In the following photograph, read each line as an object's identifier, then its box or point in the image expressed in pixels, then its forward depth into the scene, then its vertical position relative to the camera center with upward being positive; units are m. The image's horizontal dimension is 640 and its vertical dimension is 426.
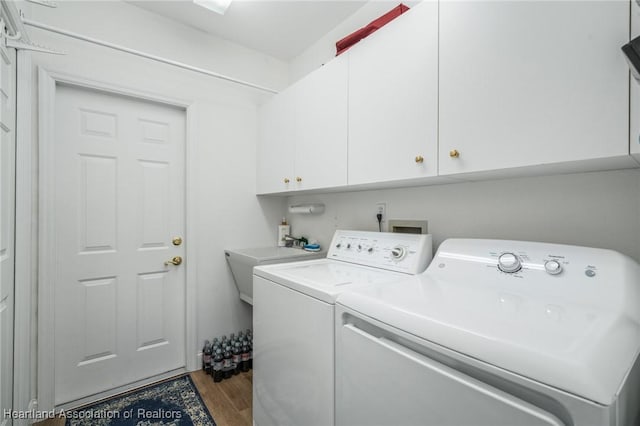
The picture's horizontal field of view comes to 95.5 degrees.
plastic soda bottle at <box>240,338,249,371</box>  2.35 -1.18
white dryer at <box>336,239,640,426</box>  0.56 -0.30
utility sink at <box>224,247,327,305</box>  2.06 -0.33
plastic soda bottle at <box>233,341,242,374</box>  2.30 -1.15
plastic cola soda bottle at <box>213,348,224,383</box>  2.18 -1.15
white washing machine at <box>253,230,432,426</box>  1.13 -0.45
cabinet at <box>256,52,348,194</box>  1.72 +0.55
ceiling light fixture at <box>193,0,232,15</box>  1.84 +1.34
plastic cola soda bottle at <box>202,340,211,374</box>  2.29 -1.15
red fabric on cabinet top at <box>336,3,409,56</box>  1.54 +1.05
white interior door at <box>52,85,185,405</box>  1.92 -0.19
